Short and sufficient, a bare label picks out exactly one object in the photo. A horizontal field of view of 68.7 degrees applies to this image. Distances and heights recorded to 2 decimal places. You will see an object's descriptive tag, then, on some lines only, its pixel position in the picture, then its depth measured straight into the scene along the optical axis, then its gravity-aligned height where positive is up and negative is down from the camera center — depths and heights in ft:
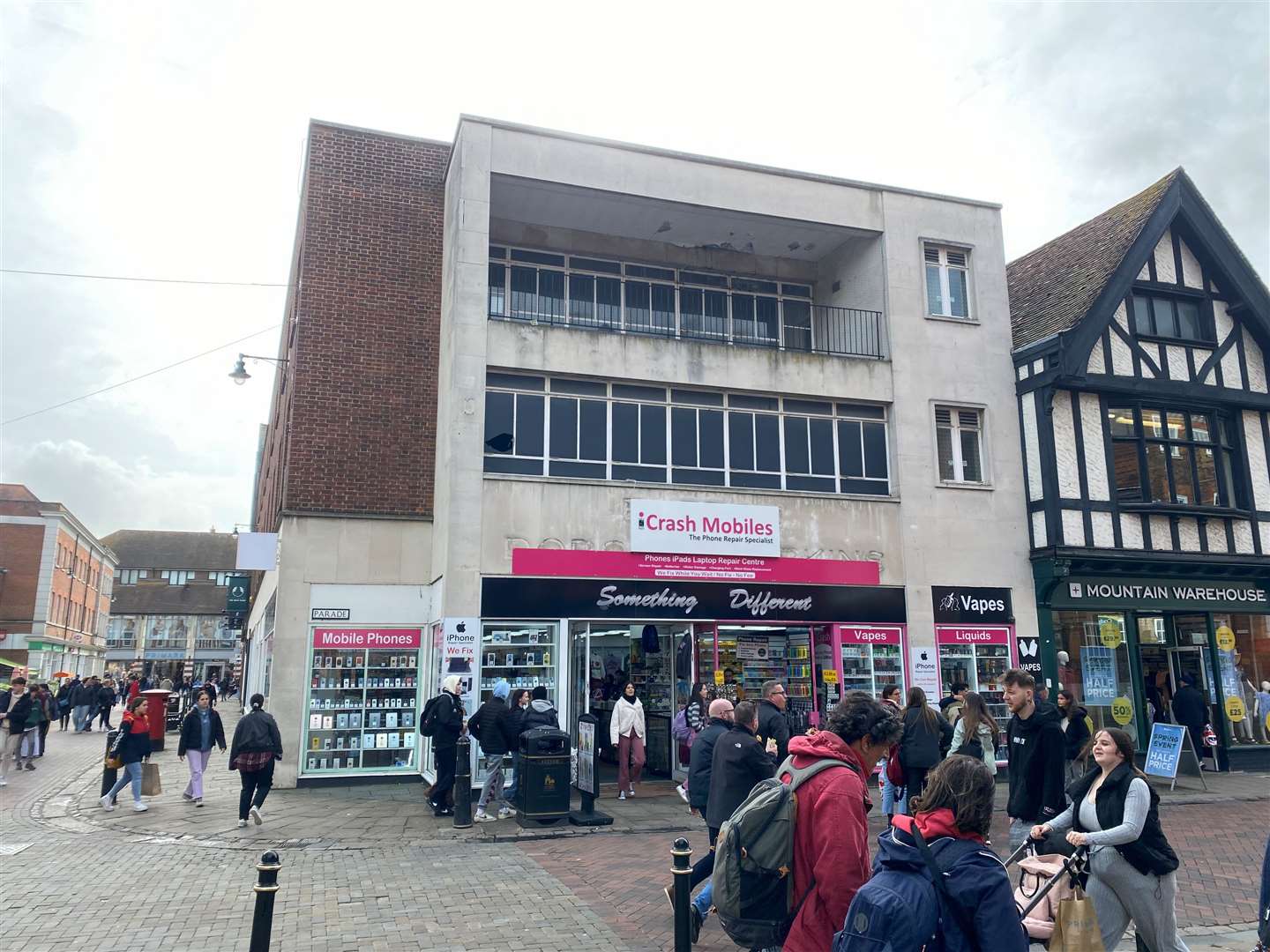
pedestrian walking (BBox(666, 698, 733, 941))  22.82 -2.93
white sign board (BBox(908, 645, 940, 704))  57.06 -0.22
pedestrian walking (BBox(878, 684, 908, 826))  35.21 -4.98
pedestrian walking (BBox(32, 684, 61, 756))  67.79 -3.21
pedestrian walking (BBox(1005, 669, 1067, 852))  24.30 -2.40
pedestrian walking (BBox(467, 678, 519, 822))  41.55 -3.10
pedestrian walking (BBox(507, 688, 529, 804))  40.52 -2.51
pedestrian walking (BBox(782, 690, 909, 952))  12.42 -2.06
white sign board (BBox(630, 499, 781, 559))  53.72 +7.99
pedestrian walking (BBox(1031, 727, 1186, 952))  17.83 -3.56
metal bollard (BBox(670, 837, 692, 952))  19.80 -4.79
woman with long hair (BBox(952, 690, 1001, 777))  28.96 -1.85
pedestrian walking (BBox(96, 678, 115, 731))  98.78 -3.84
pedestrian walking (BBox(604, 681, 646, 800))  47.26 -3.37
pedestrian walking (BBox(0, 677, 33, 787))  56.85 -3.18
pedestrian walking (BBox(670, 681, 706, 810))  46.42 -2.55
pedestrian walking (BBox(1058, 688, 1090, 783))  31.30 -2.22
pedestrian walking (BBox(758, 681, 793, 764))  28.96 -1.50
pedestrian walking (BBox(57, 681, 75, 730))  102.06 -3.88
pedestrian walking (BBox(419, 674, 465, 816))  42.16 -3.48
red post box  64.59 -3.28
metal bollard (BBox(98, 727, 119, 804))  45.24 -5.29
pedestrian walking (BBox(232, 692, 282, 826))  39.14 -3.61
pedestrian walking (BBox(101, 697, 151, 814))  43.91 -3.67
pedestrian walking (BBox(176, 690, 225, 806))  45.29 -3.55
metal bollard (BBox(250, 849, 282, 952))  18.52 -4.58
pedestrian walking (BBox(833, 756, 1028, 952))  10.48 -2.48
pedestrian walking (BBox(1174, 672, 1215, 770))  56.44 -2.56
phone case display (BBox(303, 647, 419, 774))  52.49 -2.49
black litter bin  38.91 -4.64
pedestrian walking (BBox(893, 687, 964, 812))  30.40 -2.51
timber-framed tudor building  59.93 +12.96
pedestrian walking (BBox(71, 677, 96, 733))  100.58 -4.05
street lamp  61.11 +18.90
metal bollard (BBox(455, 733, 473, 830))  38.47 -4.93
